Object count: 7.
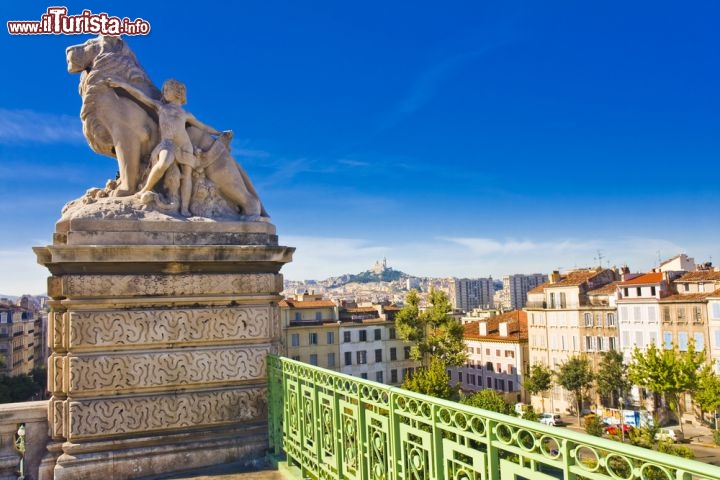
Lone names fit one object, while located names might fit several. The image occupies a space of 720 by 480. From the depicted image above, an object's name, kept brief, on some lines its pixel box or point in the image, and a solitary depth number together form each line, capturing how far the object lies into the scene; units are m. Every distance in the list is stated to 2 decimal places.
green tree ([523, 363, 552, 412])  39.88
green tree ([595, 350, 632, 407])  36.31
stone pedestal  4.19
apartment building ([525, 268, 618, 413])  40.78
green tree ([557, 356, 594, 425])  37.91
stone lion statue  4.88
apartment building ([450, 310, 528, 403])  45.50
